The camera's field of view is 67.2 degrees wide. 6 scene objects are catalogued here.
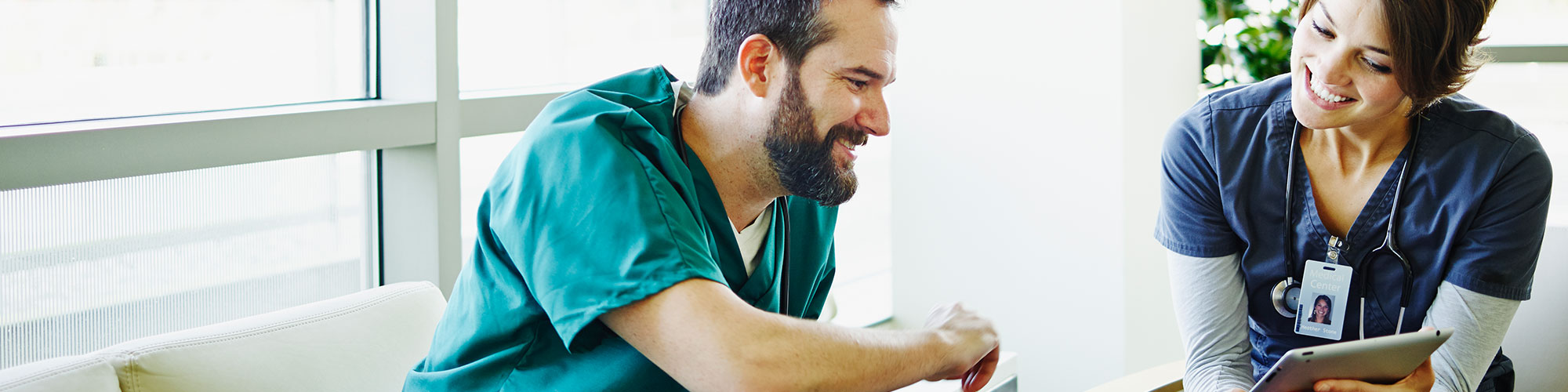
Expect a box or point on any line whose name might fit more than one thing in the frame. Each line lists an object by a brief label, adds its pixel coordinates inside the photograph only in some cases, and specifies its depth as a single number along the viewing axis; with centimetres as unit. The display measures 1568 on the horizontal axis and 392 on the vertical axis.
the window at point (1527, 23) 332
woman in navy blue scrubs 169
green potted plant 338
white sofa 151
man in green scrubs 118
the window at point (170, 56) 177
